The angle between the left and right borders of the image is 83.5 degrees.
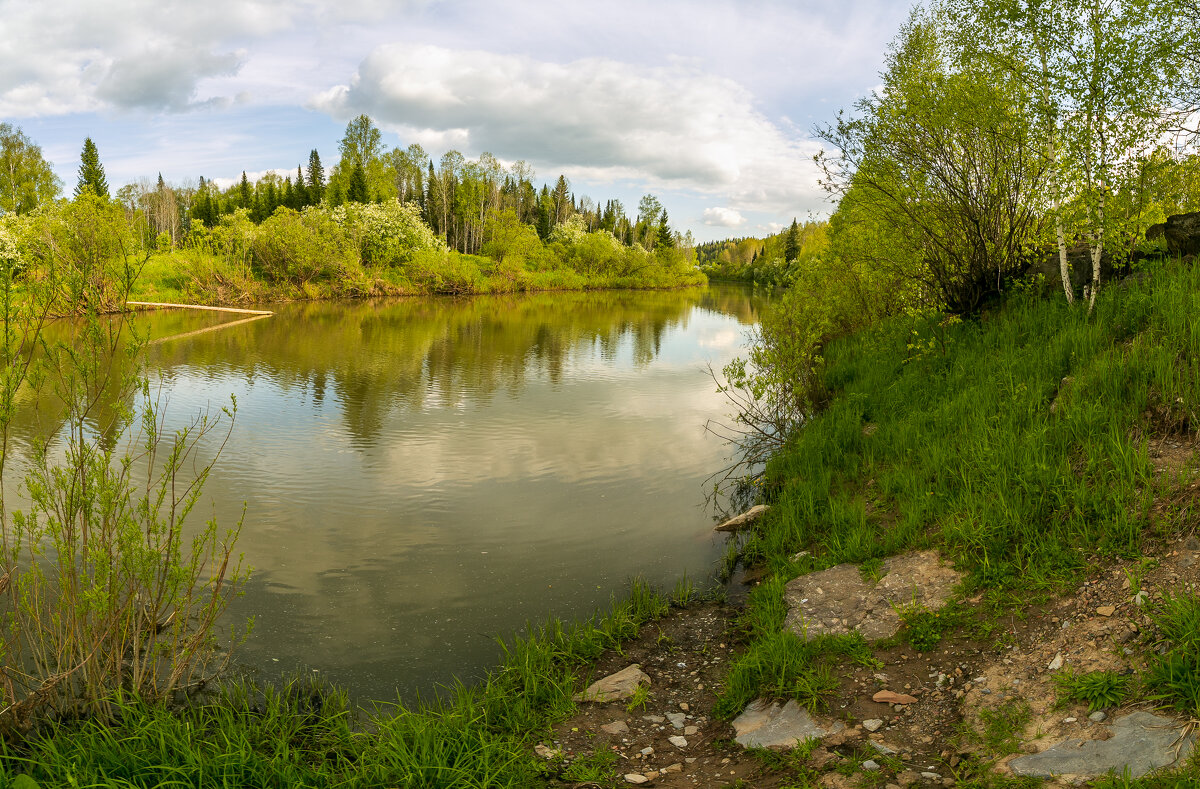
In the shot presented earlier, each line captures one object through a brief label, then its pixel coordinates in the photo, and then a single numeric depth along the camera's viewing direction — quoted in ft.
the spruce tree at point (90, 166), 232.94
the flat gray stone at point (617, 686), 19.34
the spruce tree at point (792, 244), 322.34
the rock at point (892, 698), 16.93
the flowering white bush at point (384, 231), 193.16
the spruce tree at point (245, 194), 276.08
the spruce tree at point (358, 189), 227.81
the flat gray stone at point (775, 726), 16.19
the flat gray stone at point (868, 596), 20.83
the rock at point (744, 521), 32.83
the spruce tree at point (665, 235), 380.86
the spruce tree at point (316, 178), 249.34
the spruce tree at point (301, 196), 245.86
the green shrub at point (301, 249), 163.63
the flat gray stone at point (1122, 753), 12.16
